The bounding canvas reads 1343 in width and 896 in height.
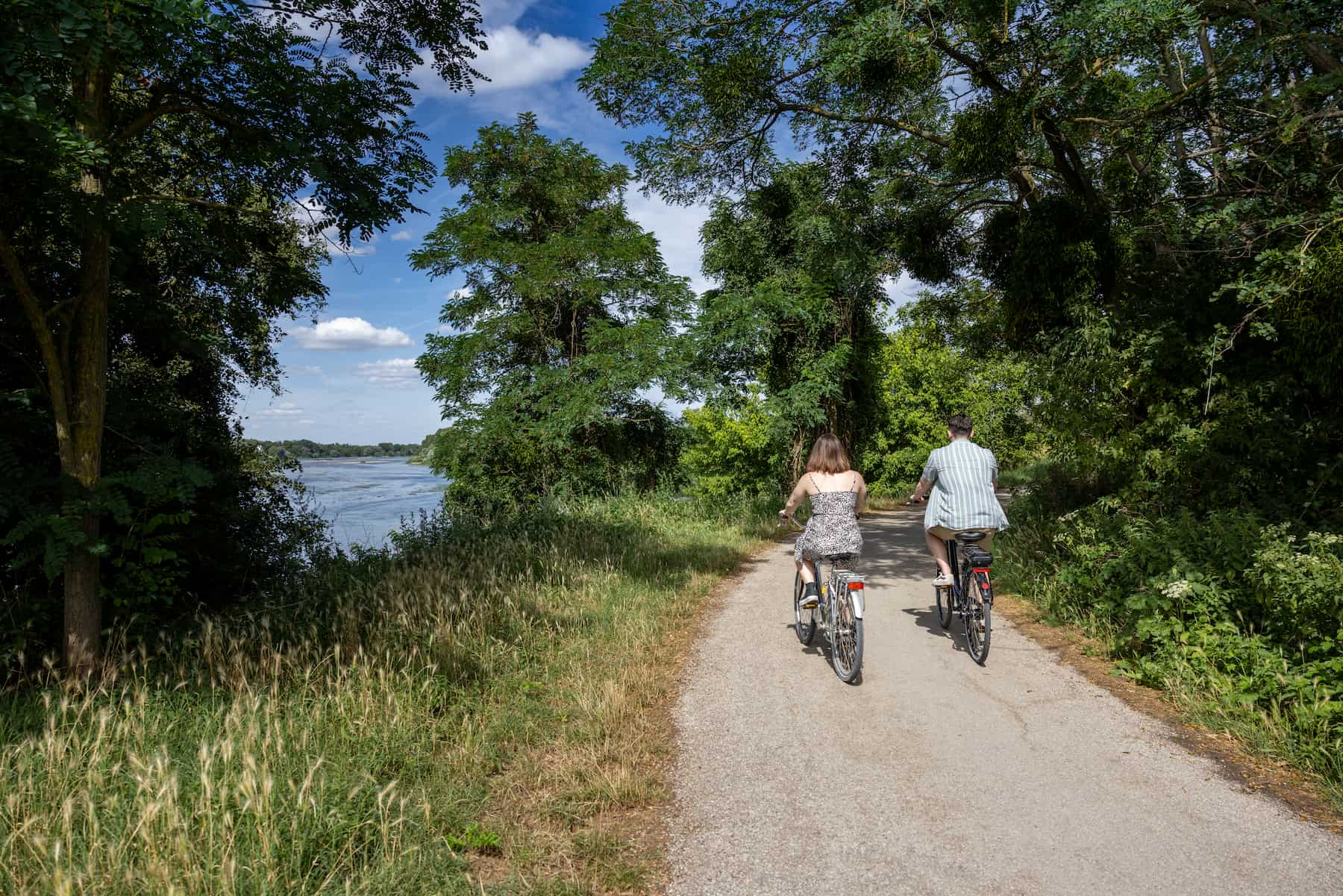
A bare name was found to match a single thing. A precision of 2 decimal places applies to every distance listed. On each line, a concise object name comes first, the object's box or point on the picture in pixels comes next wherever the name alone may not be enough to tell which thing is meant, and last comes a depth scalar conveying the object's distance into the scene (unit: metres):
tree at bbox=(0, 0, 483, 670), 3.49
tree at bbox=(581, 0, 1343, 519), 5.52
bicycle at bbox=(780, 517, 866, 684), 4.92
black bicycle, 5.40
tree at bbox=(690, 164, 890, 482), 15.09
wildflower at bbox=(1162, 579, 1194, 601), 4.89
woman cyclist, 5.34
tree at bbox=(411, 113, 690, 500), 14.58
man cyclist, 5.61
